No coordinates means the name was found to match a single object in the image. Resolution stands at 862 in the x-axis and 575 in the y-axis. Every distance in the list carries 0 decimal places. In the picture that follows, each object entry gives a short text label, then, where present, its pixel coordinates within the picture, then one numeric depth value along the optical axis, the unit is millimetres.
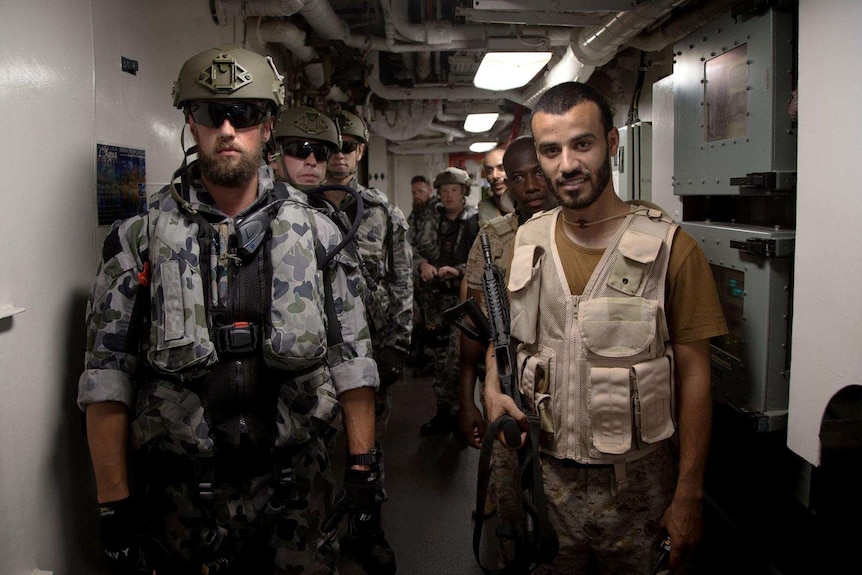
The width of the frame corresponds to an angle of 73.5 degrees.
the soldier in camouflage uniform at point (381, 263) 2979
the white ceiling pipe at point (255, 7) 2997
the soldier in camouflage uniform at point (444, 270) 4223
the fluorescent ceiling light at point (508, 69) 4121
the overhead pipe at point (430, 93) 5918
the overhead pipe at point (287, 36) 3600
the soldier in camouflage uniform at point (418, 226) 5496
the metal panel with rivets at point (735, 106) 1752
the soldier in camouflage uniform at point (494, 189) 4180
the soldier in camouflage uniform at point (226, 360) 1573
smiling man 1556
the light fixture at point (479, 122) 7090
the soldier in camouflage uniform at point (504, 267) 2156
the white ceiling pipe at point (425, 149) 10500
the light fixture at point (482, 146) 9968
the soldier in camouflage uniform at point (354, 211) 2621
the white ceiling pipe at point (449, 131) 8375
